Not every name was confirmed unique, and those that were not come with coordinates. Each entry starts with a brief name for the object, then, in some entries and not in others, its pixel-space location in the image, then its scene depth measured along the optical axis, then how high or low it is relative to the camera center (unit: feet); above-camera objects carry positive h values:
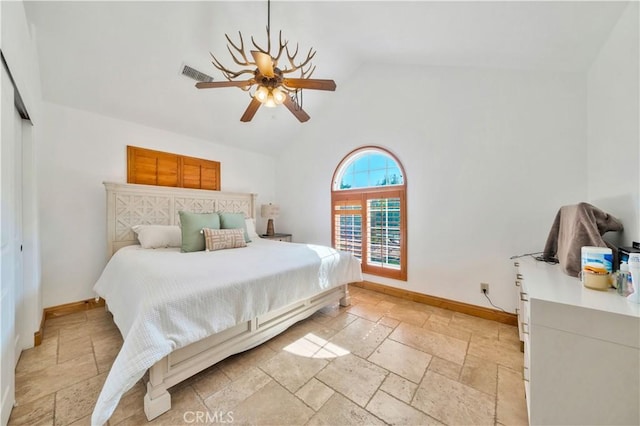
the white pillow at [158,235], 9.05 -0.93
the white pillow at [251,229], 12.14 -0.89
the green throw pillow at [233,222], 10.02 -0.41
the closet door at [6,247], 4.06 -0.66
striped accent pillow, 8.74 -1.03
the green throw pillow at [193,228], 8.56 -0.60
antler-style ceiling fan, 5.89 +3.68
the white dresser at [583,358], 3.08 -2.08
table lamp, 14.40 -0.03
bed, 4.12 -2.04
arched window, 10.68 +0.12
